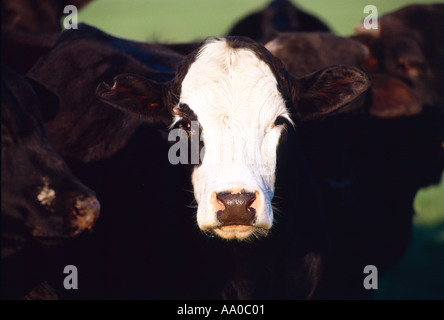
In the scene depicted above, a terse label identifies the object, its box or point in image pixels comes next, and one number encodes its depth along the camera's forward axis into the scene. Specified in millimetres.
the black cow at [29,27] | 6309
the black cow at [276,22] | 7859
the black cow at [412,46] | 7297
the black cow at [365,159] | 5418
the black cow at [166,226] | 4555
